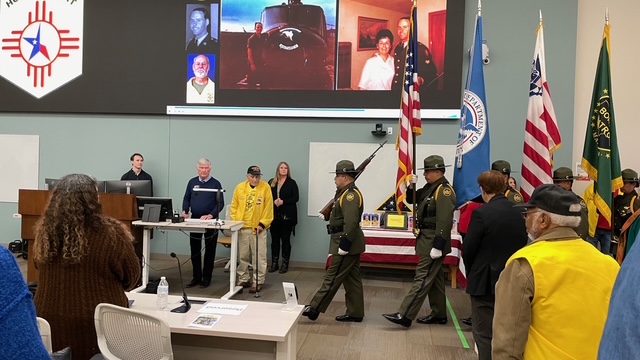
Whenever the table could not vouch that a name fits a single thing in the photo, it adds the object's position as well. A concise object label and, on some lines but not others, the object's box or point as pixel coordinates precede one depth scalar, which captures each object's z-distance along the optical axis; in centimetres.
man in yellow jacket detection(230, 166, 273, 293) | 549
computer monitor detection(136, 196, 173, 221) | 507
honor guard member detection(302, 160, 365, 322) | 424
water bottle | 256
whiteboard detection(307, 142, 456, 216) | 674
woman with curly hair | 208
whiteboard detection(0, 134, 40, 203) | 771
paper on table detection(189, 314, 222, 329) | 225
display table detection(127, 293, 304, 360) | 218
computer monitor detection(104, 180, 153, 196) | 543
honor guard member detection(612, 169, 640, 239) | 552
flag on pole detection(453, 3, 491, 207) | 427
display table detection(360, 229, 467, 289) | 596
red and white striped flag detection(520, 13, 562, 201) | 422
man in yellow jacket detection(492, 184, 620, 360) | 152
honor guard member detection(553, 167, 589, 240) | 511
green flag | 423
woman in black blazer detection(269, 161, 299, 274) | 653
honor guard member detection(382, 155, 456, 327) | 405
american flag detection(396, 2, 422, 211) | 450
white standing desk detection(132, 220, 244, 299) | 489
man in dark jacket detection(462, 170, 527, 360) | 286
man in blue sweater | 561
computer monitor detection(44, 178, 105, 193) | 510
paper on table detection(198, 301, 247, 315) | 248
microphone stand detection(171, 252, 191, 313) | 250
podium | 504
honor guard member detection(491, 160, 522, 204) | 417
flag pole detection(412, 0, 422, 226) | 441
